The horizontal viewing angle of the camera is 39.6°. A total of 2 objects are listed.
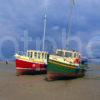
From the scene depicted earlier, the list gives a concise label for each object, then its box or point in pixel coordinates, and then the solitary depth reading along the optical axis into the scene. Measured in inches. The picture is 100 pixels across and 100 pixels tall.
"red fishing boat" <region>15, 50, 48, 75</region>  754.9
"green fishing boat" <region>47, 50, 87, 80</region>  625.3
